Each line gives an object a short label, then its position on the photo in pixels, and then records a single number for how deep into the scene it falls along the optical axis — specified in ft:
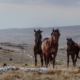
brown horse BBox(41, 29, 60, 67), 68.69
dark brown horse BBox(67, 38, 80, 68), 88.02
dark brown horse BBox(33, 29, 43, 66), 77.97
